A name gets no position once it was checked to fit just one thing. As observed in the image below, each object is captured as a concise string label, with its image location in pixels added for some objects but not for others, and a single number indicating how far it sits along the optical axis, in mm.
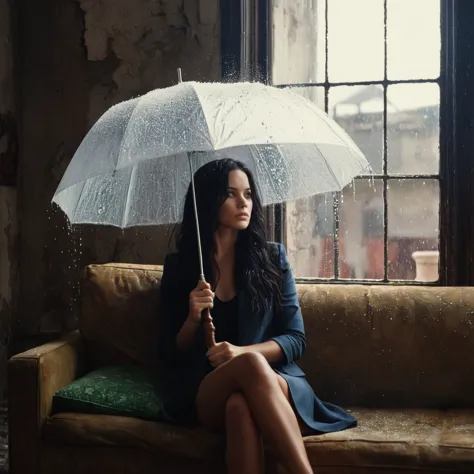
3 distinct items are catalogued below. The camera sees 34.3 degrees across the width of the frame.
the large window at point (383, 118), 3213
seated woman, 2211
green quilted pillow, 2482
